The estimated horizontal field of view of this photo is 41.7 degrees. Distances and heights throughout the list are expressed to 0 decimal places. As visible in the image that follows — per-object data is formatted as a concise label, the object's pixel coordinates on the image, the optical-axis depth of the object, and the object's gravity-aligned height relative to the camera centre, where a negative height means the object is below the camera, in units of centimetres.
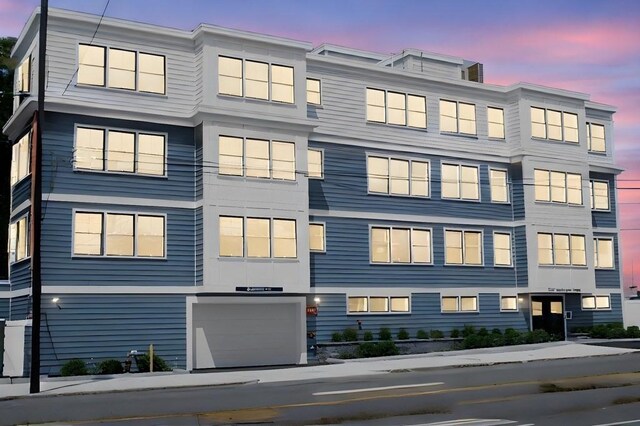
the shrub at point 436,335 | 3731 -110
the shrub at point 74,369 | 2817 -179
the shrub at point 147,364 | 2975 -175
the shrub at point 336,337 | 3480 -105
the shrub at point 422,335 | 3691 -108
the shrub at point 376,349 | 3403 -156
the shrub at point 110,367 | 2889 -179
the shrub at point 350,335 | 3500 -98
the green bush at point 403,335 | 3644 -105
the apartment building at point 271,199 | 3025 +468
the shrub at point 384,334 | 3588 -99
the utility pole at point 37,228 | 2417 +260
